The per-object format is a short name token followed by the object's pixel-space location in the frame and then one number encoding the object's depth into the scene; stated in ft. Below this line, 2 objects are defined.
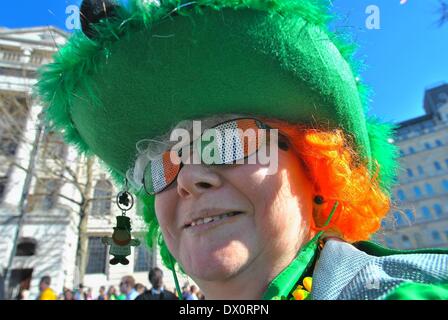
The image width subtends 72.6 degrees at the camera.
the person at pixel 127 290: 22.28
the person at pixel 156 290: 15.43
